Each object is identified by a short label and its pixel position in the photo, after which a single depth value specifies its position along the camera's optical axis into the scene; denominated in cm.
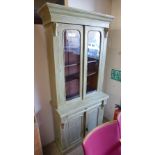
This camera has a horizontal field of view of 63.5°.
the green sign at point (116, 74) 215
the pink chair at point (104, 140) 91
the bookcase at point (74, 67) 129
